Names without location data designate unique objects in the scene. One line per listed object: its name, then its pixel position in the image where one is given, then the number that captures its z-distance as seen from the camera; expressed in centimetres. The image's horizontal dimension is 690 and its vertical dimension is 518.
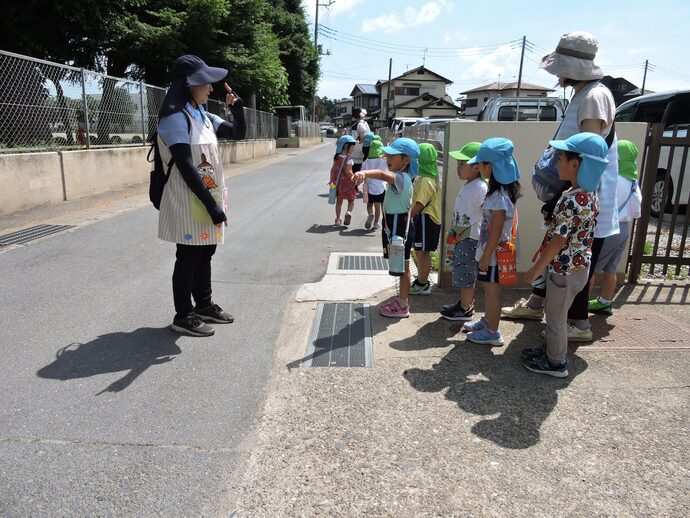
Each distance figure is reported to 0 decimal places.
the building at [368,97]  9456
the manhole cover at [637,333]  380
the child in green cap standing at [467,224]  397
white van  1226
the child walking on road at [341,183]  800
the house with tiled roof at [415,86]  7244
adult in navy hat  345
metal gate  479
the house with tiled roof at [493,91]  6781
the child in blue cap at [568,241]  295
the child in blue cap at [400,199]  413
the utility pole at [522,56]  4668
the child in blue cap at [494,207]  346
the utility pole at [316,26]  4658
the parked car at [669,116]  873
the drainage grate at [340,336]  356
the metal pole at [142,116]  1247
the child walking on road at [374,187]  733
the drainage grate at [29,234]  638
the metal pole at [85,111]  977
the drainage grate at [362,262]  585
